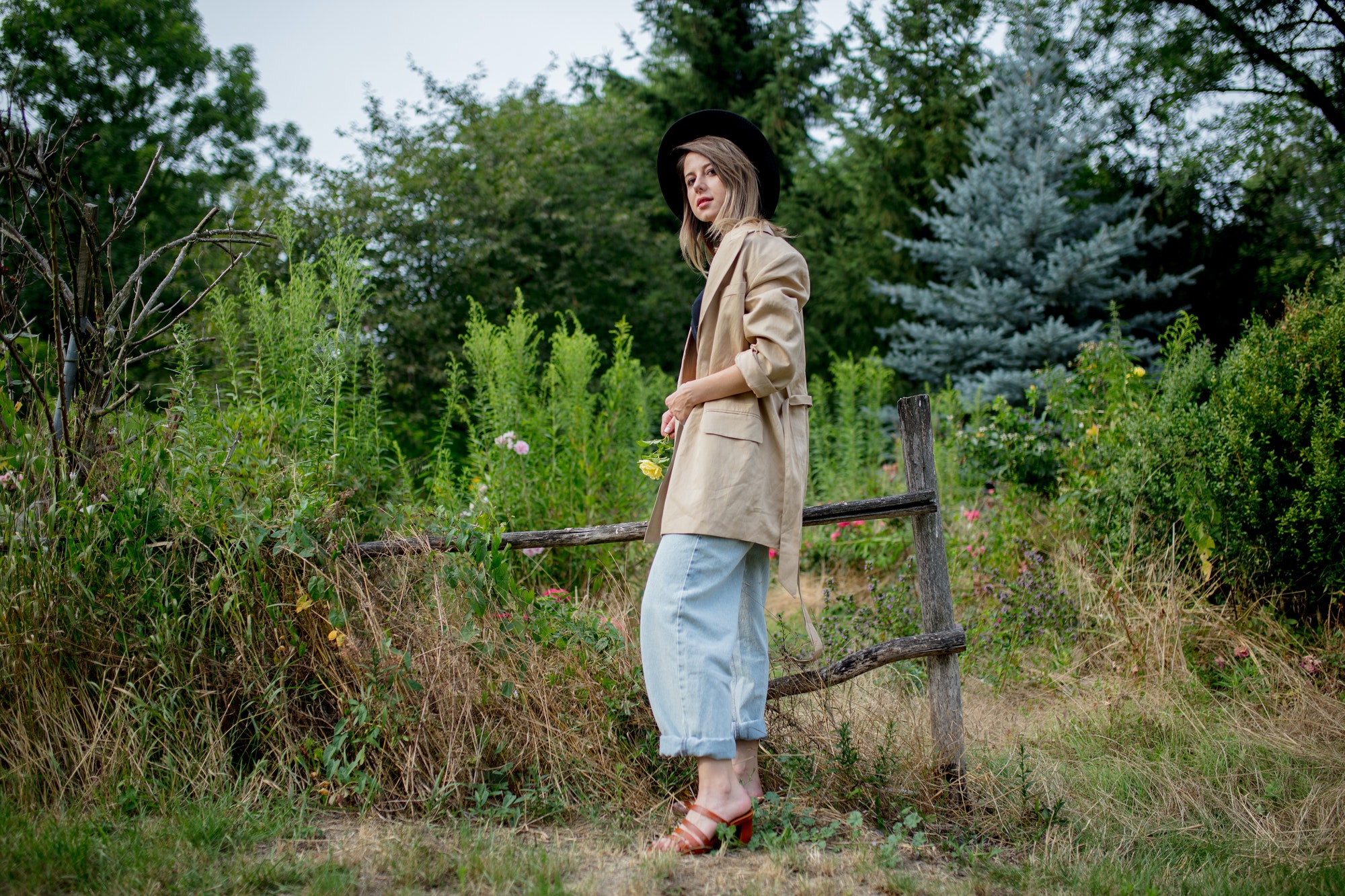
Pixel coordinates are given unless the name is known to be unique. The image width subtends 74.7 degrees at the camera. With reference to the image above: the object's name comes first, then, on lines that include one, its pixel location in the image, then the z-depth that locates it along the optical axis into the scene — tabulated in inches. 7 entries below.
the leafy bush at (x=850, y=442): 287.1
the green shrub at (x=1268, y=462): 145.1
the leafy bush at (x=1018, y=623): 170.1
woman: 89.9
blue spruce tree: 349.7
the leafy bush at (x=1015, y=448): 205.5
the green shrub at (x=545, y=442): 179.8
